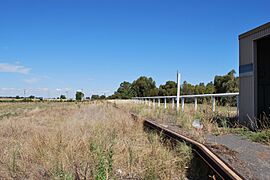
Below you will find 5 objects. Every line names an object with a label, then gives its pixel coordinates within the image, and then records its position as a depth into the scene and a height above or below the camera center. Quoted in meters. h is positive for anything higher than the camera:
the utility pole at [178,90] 12.23 +0.39
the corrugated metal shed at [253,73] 7.59 +0.84
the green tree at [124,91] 78.65 +2.30
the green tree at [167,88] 58.37 +2.58
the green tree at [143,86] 81.23 +3.93
